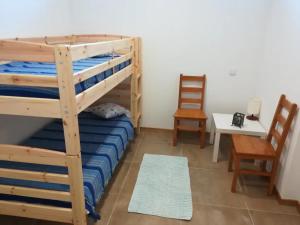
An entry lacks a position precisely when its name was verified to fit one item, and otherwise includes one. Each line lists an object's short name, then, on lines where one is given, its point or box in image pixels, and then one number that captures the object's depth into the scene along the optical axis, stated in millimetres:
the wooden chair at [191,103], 3104
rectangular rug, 2076
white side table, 2705
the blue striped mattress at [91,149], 1663
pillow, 2947
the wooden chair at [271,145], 2128
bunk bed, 1288
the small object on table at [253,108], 2990
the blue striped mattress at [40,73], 1406
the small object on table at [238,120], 2800
